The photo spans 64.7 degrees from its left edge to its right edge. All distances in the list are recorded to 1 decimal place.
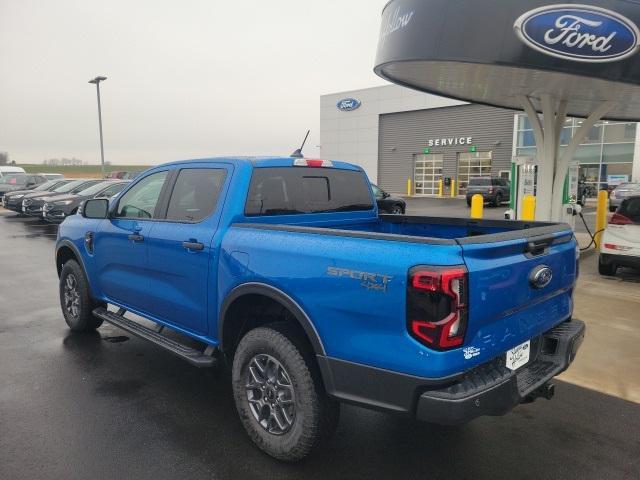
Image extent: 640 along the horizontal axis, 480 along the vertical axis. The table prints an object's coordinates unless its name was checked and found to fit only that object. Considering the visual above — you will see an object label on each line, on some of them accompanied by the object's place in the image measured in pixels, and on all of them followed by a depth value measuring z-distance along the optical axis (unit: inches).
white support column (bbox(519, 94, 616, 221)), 423.8
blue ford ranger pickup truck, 94.4
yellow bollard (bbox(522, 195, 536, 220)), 410.9
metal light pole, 1045.1
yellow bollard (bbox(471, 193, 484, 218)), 459.1
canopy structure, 323.9
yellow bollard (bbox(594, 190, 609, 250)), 429.1
